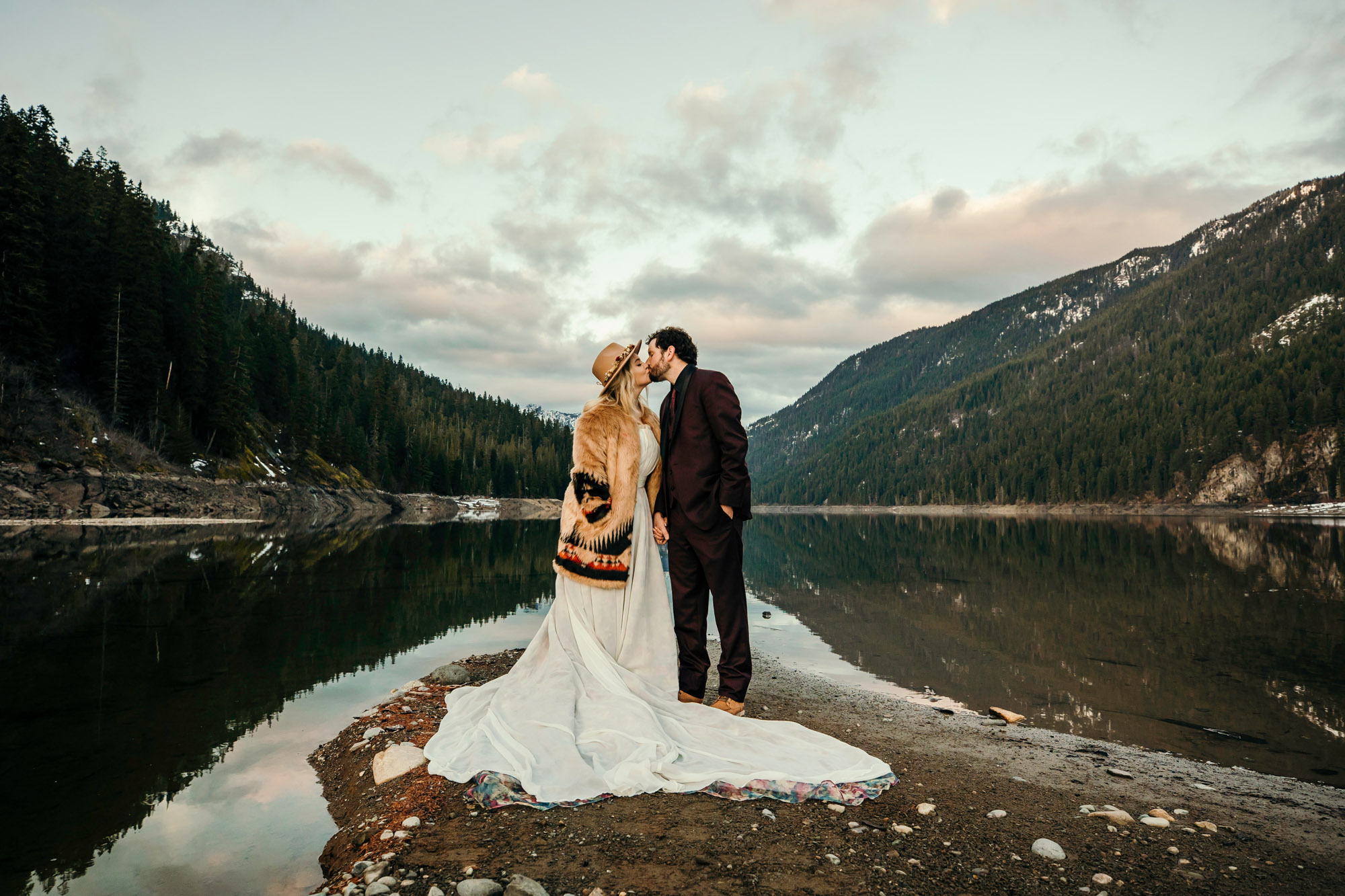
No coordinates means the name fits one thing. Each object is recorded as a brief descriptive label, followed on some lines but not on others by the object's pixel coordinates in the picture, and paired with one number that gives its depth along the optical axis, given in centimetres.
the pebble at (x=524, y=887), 294
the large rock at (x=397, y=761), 463
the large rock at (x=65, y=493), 3066
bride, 421
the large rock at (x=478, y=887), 295
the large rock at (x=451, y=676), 755
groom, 598
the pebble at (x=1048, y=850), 336
